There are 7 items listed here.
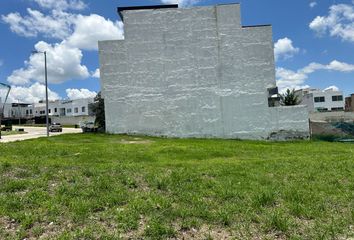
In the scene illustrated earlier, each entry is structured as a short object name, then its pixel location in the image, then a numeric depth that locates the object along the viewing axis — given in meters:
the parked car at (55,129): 61.00
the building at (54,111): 95.50
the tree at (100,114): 38.09
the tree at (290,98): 45.15
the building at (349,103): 84.64
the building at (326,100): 90.88
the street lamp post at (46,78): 37.97
